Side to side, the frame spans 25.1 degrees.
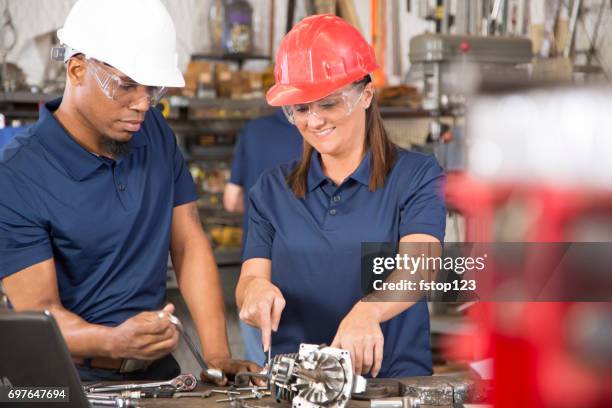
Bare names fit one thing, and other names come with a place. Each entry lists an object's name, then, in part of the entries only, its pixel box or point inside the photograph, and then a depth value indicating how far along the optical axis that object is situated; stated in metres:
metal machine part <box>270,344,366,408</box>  2.50
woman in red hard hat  2.97
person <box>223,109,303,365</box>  4.49
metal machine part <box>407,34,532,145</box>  5.25
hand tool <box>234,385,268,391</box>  2.72
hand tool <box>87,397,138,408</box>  2.61
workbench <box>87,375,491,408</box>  2.62
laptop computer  2.35
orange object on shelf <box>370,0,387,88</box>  7.45
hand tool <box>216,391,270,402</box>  2.67
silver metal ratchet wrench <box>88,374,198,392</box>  2.73
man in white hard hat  2.93
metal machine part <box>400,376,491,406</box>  2.62
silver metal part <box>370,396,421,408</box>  2.54
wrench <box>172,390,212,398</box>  2.71
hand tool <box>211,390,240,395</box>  2.72
